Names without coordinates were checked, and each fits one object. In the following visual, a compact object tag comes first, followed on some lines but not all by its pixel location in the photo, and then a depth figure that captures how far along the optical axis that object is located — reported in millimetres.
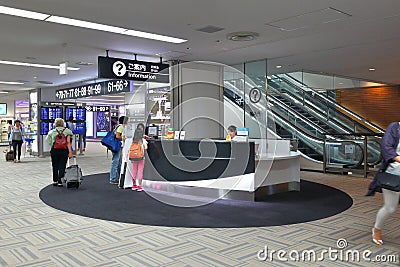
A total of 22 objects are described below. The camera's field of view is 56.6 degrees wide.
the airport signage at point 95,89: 9556
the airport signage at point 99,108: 25409
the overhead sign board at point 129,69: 7664
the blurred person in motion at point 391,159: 3544
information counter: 6328
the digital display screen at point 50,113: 15234
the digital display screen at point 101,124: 29161
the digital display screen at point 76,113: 15469
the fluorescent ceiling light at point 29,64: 9828
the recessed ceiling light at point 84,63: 9750
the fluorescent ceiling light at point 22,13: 5273
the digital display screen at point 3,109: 22172
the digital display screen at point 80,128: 15211
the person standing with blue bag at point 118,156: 7676
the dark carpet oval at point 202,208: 4969
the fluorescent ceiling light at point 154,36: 6708
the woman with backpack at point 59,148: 7566
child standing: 7199
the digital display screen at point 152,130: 8756
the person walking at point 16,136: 12992
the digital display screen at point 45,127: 15208
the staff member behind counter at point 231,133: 6774
